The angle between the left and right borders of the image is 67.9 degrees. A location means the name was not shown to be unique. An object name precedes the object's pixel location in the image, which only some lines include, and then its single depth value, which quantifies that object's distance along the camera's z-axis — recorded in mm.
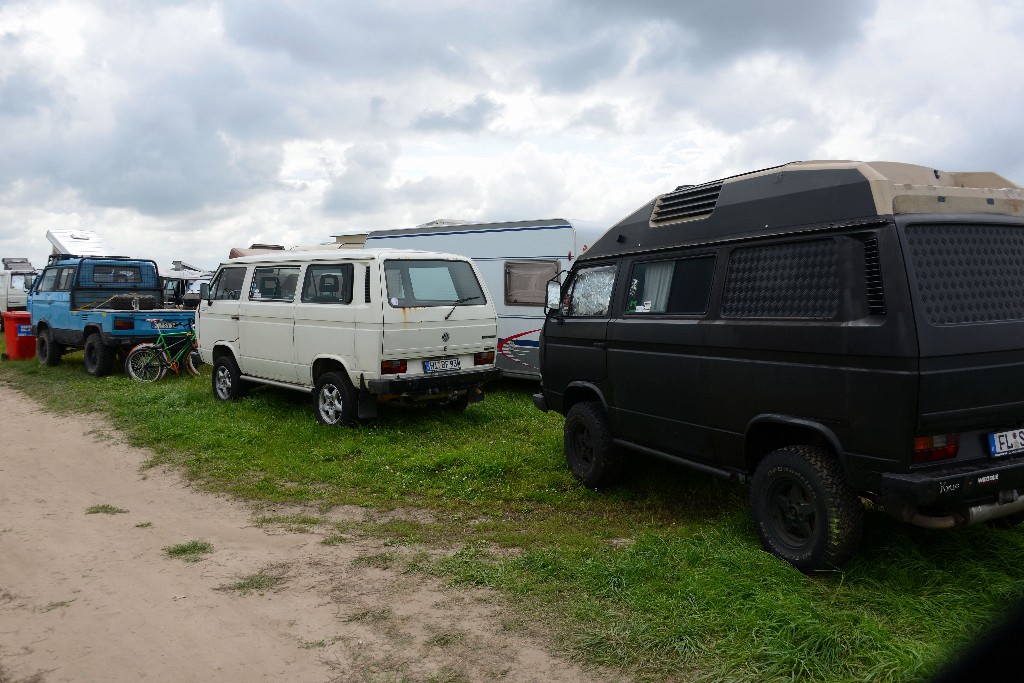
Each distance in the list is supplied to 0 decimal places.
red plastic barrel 17125
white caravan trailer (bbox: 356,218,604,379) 11102
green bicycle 13227
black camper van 3938
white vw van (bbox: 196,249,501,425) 8398
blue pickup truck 13438
